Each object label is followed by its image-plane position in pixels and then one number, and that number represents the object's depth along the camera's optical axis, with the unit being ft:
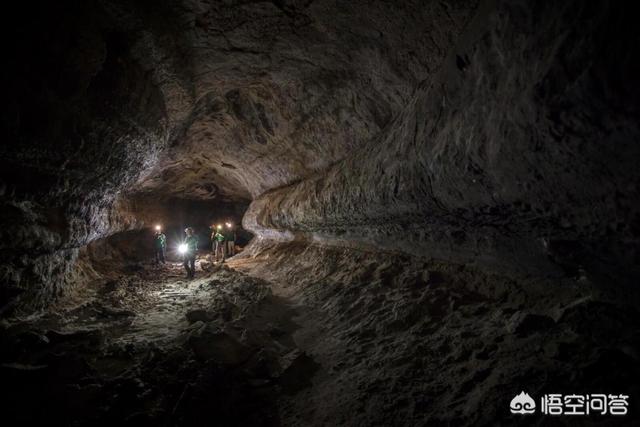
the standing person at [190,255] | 26.63
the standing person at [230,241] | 43.04
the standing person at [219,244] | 36.83
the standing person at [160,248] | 35.29
